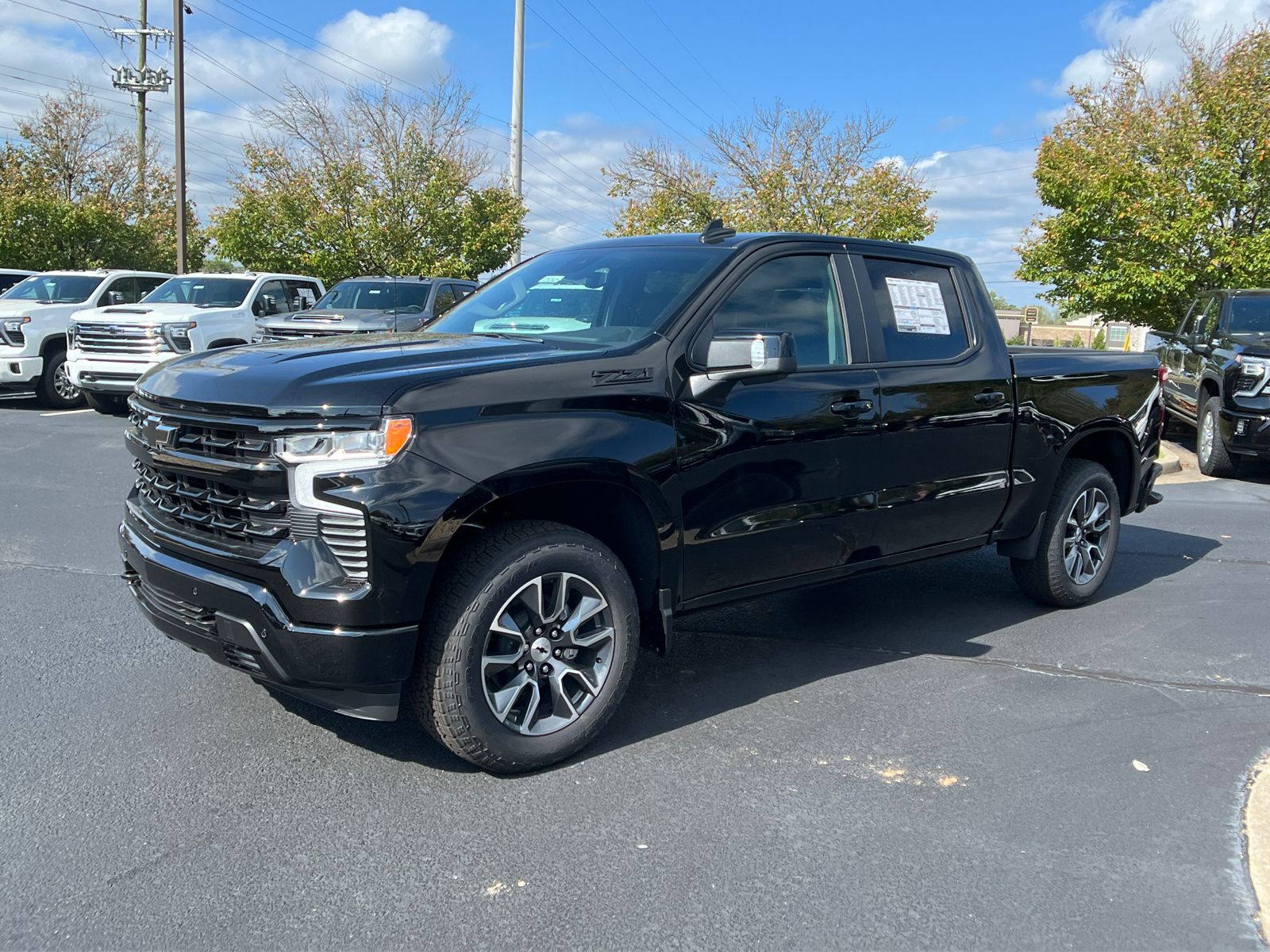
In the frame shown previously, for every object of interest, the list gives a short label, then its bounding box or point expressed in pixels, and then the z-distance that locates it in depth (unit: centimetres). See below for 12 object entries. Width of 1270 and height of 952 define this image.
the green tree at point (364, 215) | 2411
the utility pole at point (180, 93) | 2344
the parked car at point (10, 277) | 1745
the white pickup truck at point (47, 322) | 1405
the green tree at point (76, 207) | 2508
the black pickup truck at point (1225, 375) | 1053
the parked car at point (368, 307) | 1316
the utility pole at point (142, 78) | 3397
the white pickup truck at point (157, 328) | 1319
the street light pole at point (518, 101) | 2962
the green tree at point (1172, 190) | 1528
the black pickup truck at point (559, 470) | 327
